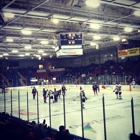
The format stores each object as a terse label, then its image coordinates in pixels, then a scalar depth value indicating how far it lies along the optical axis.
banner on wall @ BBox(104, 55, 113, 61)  32.67
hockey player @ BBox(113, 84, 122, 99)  15.98
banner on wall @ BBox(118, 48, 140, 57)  22.64
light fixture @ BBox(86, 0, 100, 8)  8.98
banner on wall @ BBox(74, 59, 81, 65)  40.03
